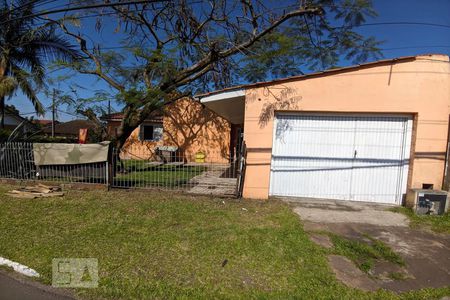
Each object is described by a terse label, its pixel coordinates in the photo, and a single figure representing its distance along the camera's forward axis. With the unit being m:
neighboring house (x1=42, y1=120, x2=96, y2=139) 37.16
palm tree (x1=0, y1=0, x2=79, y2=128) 9.56
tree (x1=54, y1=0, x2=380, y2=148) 7.52
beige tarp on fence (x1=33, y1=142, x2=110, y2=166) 7.39
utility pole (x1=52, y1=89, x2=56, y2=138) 12.78
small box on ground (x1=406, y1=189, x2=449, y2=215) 5.87
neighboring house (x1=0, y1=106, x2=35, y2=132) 27.72
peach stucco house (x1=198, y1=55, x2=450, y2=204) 6.32
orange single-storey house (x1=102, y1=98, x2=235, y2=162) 16.42
